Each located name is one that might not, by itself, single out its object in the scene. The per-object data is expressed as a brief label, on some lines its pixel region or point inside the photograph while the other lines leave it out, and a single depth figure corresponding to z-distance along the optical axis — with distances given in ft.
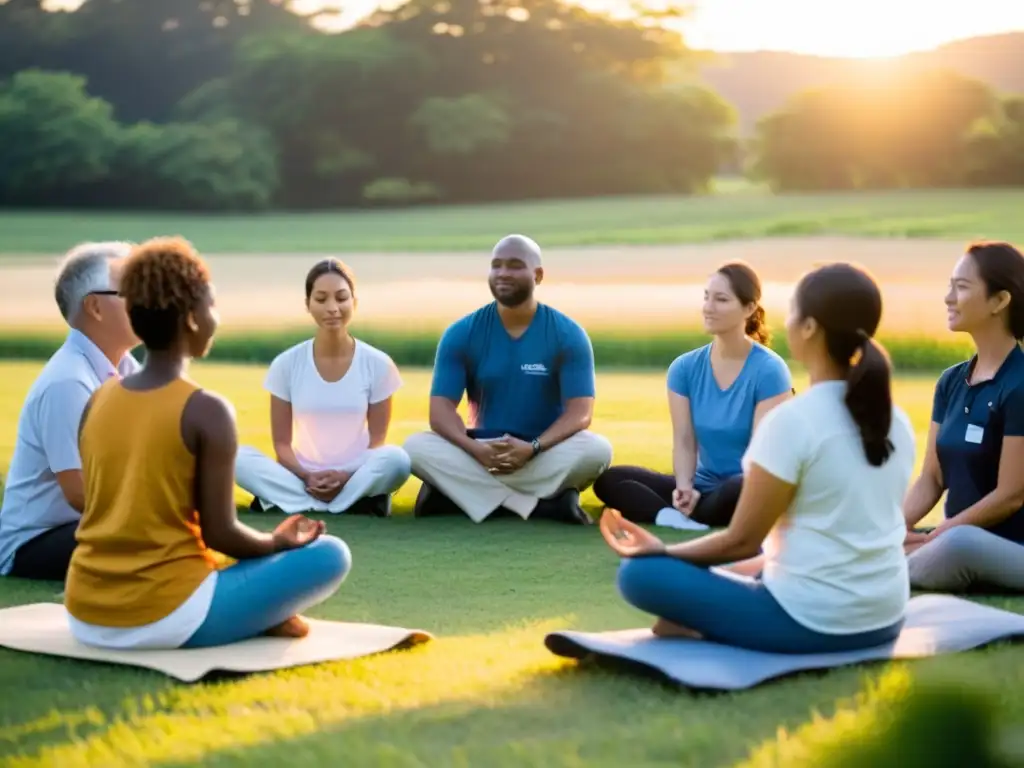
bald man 21.30
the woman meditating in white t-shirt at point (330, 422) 21.52
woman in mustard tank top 11.40
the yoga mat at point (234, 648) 11.71
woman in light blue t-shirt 19.89
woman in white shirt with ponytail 10.74
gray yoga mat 10.96
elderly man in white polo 15.69
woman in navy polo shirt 15.39
